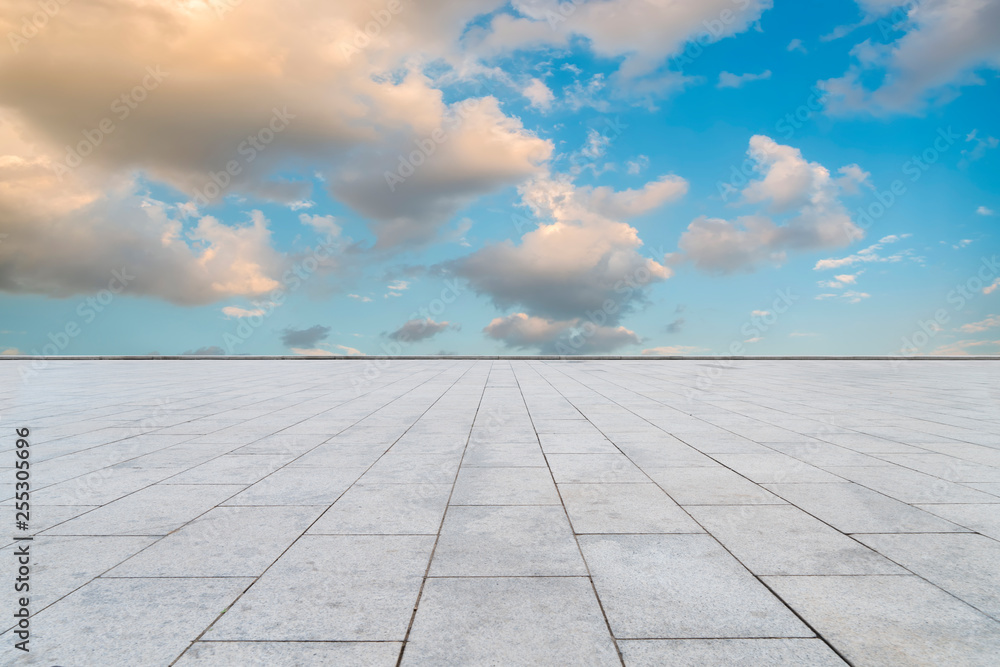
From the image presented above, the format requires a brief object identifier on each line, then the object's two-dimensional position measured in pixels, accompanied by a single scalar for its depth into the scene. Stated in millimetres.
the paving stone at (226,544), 3859
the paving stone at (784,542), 3916
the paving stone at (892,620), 2902
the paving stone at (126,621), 2873
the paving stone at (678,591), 3086
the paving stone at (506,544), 3787
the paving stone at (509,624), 2781
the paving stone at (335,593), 3039
